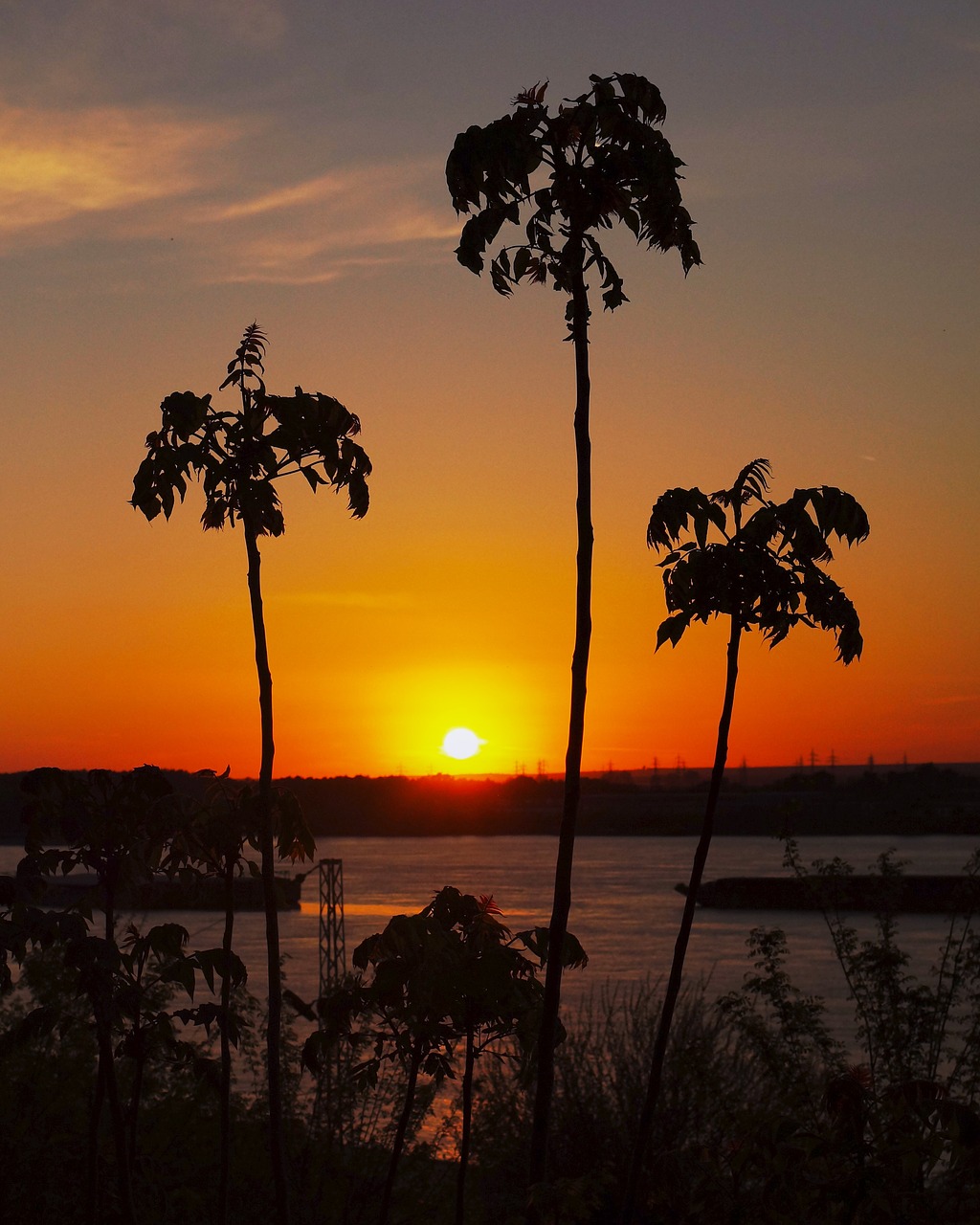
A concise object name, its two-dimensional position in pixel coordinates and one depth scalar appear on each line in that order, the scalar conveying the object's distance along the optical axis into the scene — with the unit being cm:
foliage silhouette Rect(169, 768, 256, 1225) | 984
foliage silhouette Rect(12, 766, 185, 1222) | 955
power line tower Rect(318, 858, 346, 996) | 3906
